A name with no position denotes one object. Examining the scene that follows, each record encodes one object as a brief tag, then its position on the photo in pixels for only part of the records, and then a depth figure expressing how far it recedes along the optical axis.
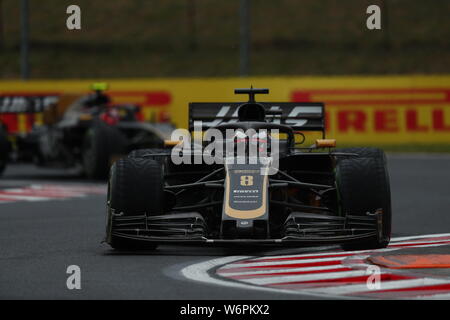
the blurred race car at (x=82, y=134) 20.67
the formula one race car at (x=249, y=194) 10.23
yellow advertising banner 29.27
